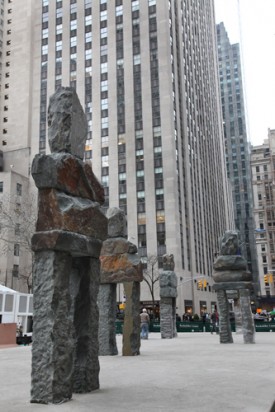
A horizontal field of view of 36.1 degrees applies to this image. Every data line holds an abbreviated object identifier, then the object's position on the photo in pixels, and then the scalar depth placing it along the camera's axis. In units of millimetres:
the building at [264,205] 96188
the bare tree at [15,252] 59188
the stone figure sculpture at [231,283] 20438
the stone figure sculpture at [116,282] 15828
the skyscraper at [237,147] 140375
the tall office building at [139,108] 66188
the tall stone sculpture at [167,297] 27312
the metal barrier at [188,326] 35719
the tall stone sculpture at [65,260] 7629
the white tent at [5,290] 26572
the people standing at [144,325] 26312
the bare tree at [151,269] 58656
